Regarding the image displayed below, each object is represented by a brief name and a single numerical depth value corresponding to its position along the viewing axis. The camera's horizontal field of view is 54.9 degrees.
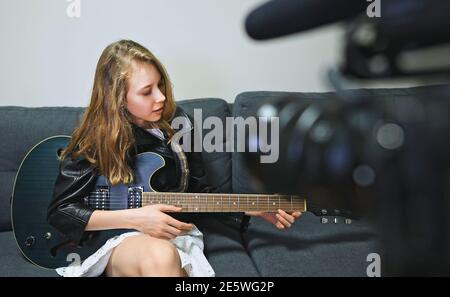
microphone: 0.27
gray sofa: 0.99
